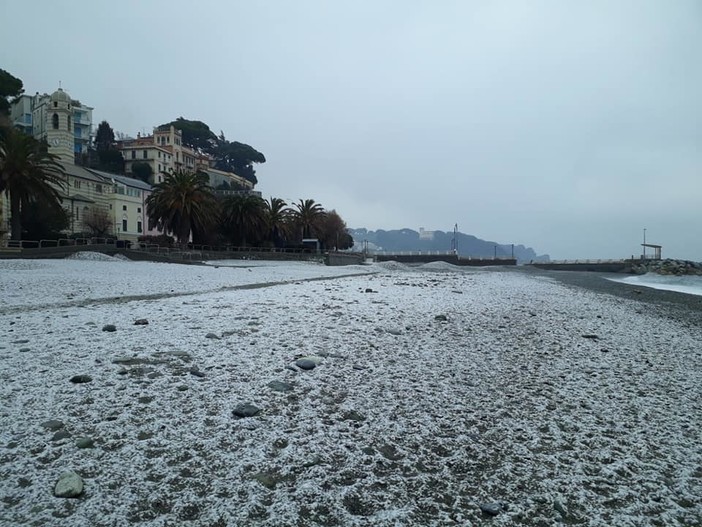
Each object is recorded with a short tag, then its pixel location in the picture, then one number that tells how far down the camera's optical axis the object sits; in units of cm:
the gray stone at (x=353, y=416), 429
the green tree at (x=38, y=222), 4734
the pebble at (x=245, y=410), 418
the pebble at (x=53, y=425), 373
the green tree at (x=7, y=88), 6912
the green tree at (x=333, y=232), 8856
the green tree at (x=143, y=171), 10262
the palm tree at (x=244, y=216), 6153
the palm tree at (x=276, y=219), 6831
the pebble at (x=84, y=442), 350
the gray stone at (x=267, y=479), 323
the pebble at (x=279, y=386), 480
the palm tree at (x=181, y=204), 4959
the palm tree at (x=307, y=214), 7850
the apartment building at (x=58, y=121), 8788
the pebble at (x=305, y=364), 551
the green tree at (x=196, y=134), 13650
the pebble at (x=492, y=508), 308
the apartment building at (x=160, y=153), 10494
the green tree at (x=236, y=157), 14438
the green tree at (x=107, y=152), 10381
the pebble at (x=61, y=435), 358
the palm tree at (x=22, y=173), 3616
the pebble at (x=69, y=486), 296
